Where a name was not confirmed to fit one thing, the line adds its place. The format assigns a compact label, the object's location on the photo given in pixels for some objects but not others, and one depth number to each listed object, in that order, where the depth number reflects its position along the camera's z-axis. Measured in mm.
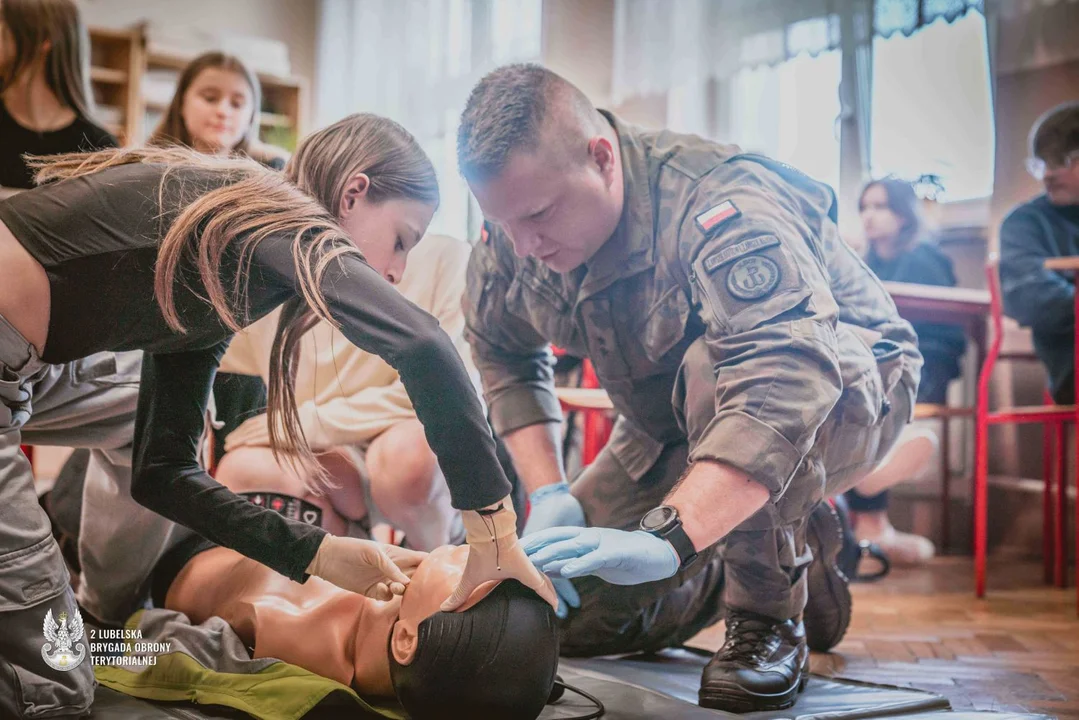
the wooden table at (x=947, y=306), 2934
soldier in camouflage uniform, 1307
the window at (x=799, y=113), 4008
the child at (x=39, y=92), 2555
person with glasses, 2922
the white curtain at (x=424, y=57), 5109
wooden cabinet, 5344
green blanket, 1331
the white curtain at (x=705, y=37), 3977
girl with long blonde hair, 1131
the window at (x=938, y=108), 3764
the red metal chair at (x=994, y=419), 2795
